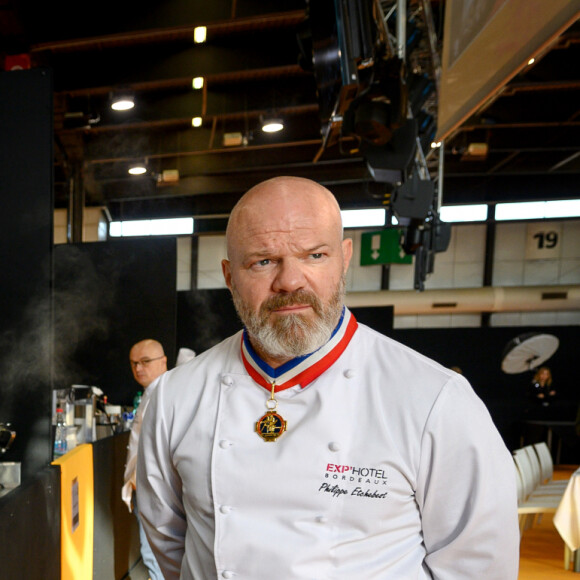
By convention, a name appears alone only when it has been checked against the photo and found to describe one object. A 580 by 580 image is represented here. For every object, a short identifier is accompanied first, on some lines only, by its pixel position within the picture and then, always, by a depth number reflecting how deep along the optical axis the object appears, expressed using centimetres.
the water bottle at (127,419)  536
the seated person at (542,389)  1095
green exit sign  1306
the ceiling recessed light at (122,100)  677
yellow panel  293
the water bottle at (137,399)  640
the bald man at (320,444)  119
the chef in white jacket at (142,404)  354
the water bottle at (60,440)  381
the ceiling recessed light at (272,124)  705
